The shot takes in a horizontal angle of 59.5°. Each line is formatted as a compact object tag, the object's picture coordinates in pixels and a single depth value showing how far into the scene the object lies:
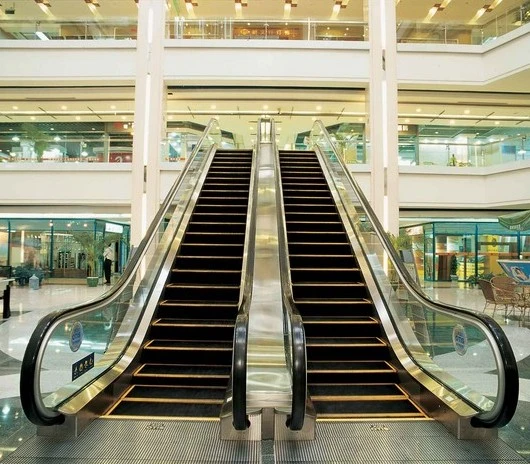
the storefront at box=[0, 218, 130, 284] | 19.06
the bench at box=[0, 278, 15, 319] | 9.11
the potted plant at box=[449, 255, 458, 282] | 19.28
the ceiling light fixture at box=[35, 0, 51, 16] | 15.72
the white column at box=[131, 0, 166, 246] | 12.09
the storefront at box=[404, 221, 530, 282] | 18.70
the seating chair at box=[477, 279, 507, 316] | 9.25
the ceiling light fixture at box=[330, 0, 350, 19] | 15.75
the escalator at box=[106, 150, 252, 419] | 3.90
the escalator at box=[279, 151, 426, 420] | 3.90
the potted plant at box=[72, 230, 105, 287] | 16.86
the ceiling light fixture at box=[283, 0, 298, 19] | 15.88
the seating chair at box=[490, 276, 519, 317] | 8.97
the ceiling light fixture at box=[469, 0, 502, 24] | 16.17
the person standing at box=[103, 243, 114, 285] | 17.06
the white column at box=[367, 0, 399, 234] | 12.15
